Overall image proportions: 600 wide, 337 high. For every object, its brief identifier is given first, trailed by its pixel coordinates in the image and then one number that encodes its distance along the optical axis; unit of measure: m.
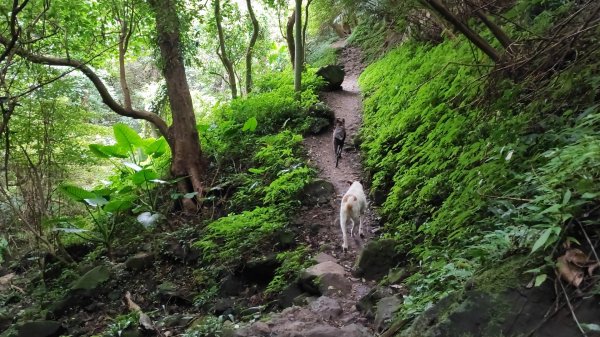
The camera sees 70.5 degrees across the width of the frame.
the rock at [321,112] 11.80
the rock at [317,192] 8.23
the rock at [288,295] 5.79
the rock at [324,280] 5.48
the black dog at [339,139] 9.20
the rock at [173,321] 5.98
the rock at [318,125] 11.29
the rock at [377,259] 5.65
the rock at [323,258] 6.28
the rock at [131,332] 5.71
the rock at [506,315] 2.31
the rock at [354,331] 4.03
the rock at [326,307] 4.80
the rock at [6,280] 8.97
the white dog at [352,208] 6.55
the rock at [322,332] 4.07
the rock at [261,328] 4.35
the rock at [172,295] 7.02
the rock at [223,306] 6.07
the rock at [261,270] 6.78
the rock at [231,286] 6.75
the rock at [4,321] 6.91
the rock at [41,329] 6.34
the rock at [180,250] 8.08
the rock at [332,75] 14.33
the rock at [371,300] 4.68
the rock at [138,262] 8.23
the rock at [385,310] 4.12
